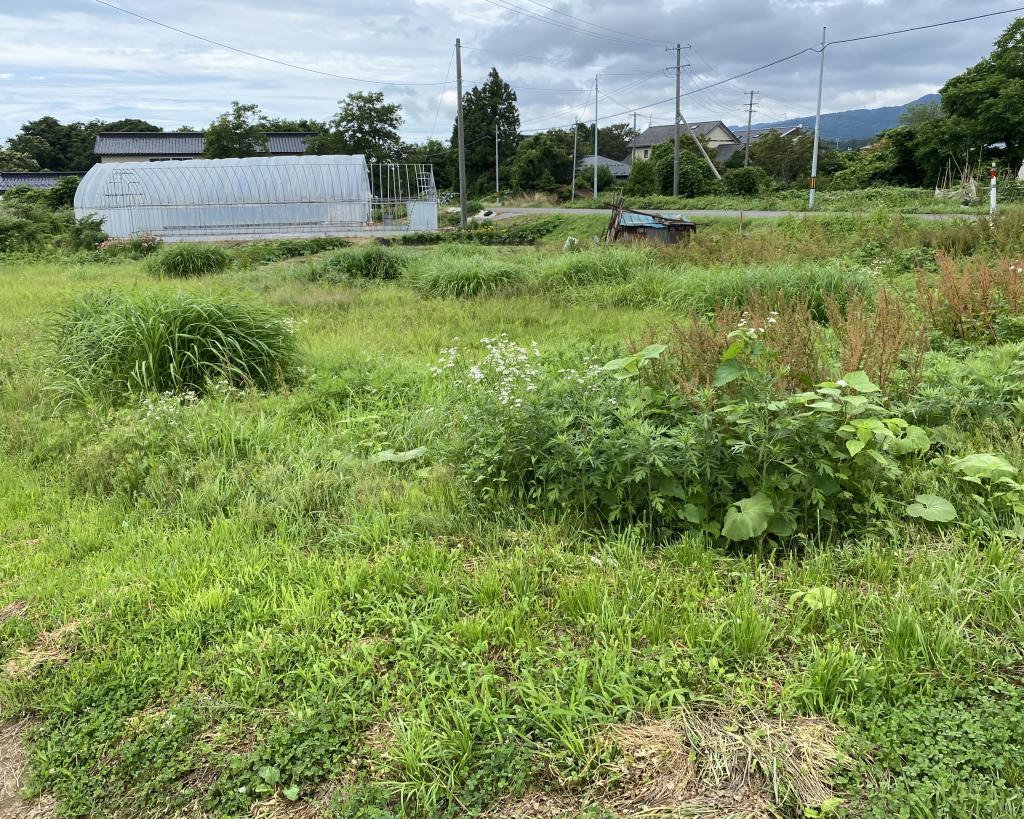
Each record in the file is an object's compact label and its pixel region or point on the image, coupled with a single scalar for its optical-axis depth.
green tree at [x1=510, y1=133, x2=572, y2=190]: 48.35
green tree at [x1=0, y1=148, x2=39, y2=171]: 49.84
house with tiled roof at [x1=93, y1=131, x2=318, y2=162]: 49.62
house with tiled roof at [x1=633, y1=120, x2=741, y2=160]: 72.19
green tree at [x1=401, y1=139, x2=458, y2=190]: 50.88
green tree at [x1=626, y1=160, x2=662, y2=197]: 35.53
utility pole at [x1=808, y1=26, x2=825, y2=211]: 22.75
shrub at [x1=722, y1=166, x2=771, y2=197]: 33.00
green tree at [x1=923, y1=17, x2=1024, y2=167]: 28.86
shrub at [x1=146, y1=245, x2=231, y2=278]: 13.23
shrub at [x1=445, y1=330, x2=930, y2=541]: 2.80
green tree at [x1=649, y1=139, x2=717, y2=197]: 33.72
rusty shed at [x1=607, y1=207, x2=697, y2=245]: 15.32
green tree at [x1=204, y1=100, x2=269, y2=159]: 36.56
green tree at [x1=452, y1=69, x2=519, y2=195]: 56.91
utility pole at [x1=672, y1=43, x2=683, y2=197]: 31.12
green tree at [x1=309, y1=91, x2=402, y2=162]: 42.31
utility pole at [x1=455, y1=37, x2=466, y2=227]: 27.12
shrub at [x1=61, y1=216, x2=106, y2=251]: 18.62
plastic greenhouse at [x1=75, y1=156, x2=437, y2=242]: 22.92
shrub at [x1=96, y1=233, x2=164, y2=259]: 16.69
